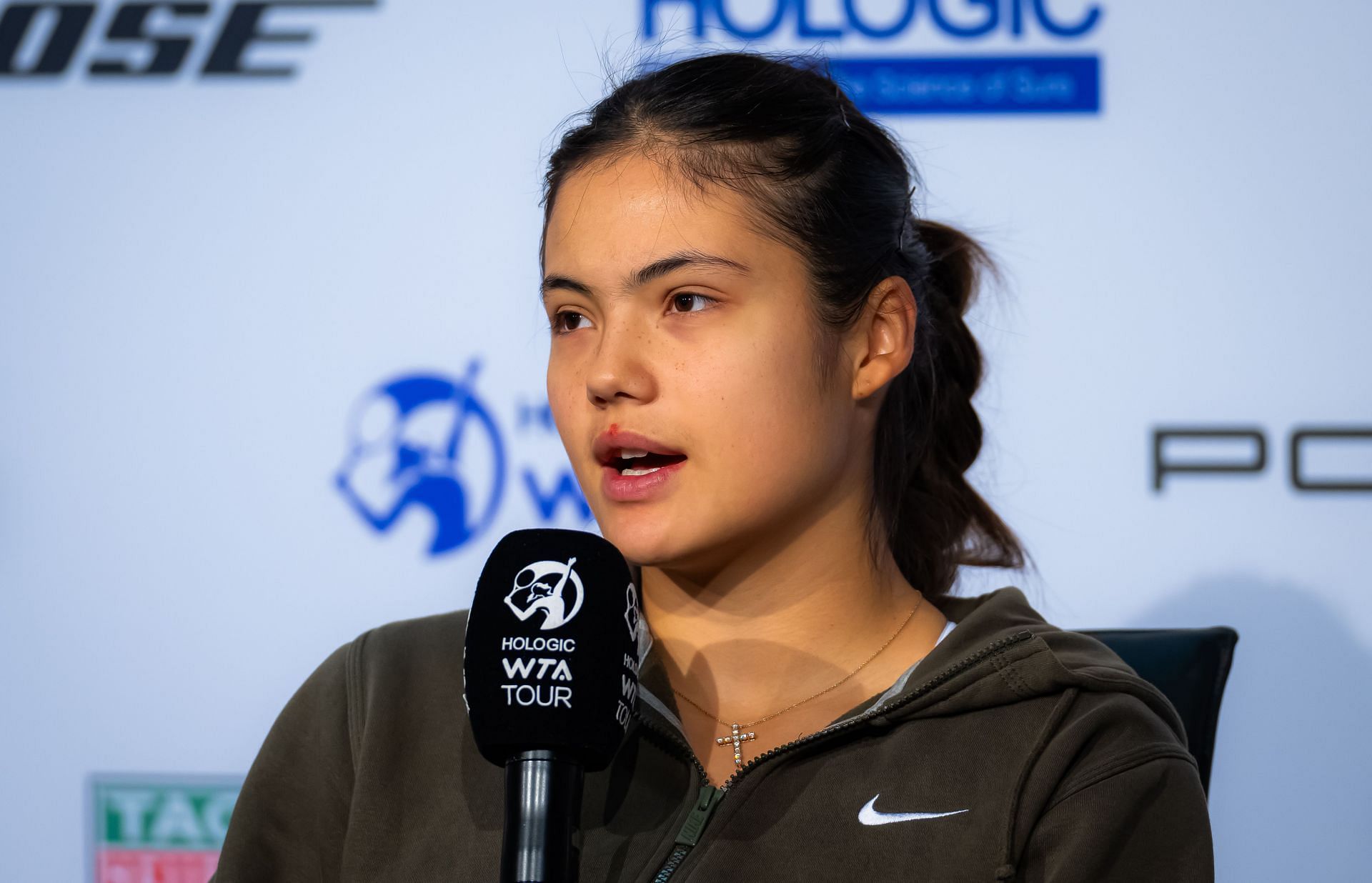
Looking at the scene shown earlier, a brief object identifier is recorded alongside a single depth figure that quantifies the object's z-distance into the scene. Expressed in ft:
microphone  7.55
